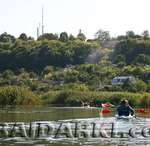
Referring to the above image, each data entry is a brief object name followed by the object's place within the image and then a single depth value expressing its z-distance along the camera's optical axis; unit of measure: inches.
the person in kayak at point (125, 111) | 1889.8
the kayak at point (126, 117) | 1854.8
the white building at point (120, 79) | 4250.5
